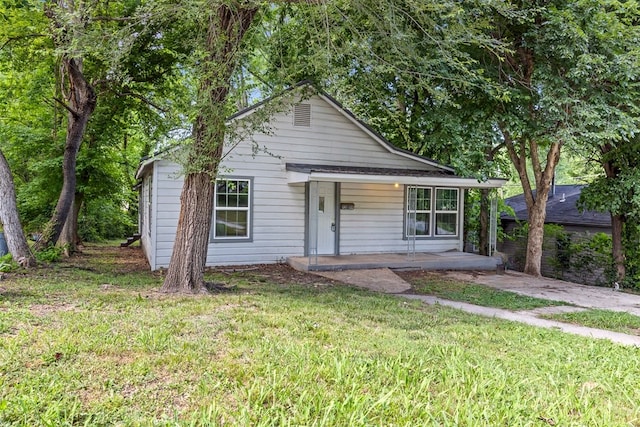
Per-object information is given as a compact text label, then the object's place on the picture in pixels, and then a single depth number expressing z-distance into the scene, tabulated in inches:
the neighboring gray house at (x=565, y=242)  554.3
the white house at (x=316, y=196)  420.8
